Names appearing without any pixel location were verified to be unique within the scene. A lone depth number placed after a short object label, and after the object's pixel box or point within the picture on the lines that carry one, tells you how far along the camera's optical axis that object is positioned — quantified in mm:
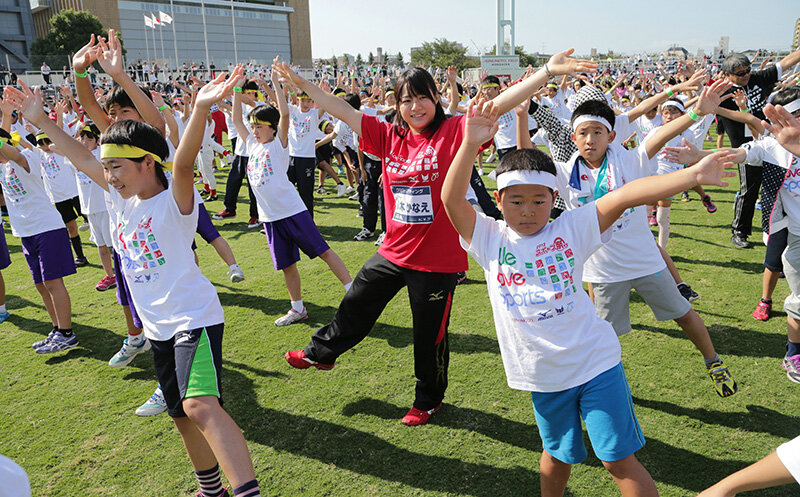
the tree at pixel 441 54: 62844
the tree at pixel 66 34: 53219
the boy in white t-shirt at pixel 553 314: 2273
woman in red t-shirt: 3287
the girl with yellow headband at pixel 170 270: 2639
